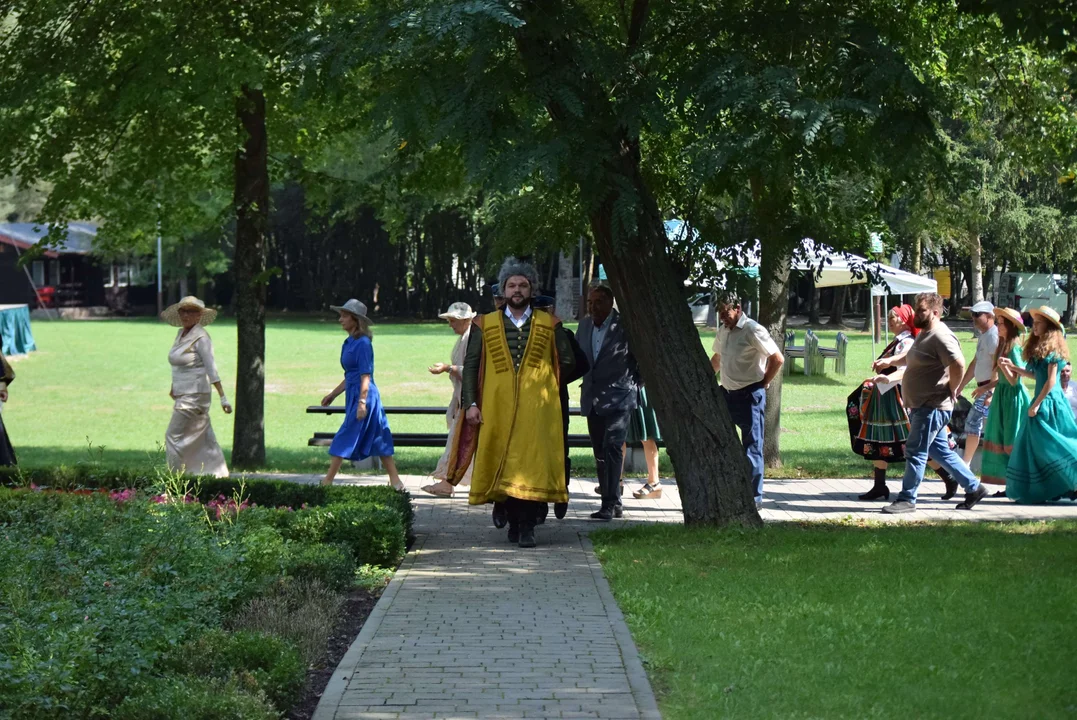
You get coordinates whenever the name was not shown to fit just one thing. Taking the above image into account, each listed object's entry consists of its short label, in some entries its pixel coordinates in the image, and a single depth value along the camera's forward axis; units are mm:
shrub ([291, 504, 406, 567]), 8508
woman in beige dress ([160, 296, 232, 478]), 12102
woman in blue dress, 12367
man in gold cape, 9344
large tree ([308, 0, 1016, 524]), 8453
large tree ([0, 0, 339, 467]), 12000
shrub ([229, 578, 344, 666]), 6328
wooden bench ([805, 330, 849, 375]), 30547
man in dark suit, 10867
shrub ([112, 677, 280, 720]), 4703
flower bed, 4945
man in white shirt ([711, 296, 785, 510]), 11172
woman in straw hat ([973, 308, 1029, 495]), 12039
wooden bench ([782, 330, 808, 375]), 30702
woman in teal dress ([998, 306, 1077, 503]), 11641
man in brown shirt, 10727
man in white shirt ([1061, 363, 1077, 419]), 11906
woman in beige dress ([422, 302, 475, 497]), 12539
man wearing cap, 12719
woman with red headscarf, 11648
